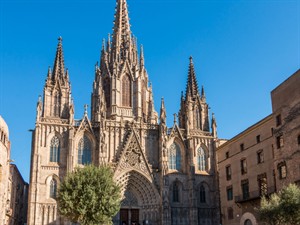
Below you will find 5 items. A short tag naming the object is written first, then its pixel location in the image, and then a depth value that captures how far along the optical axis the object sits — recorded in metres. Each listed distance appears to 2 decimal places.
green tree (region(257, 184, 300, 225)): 27.02
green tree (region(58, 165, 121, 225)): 33.59
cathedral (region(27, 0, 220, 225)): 42.10
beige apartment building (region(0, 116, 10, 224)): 34.94
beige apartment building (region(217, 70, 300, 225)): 32.04
